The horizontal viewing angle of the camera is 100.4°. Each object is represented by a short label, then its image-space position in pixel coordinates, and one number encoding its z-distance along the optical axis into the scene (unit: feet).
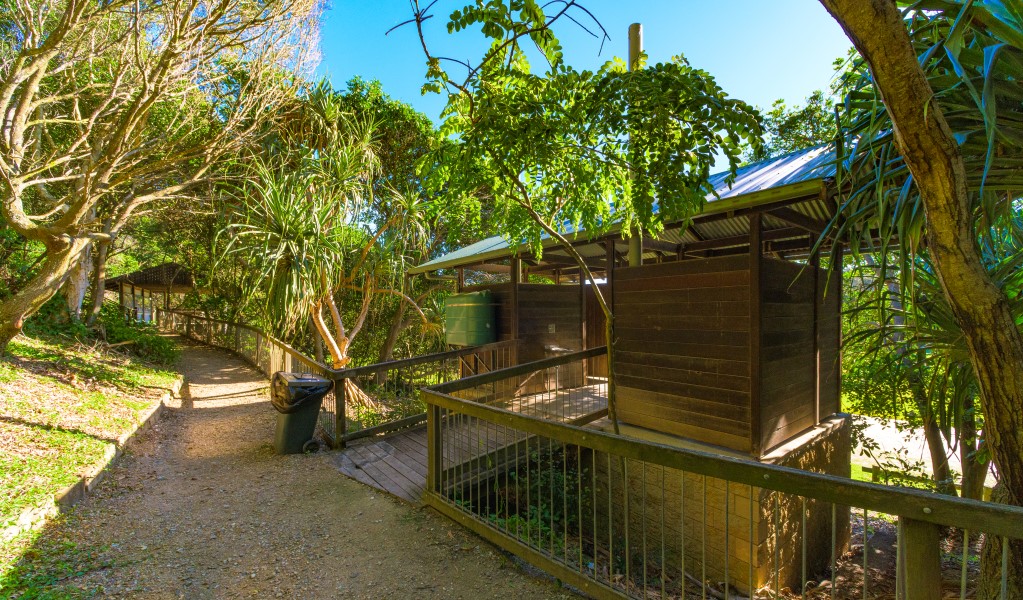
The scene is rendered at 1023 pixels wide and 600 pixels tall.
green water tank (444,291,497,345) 25.82
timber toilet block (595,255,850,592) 13.66
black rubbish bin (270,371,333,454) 15.89
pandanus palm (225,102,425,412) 19.95
